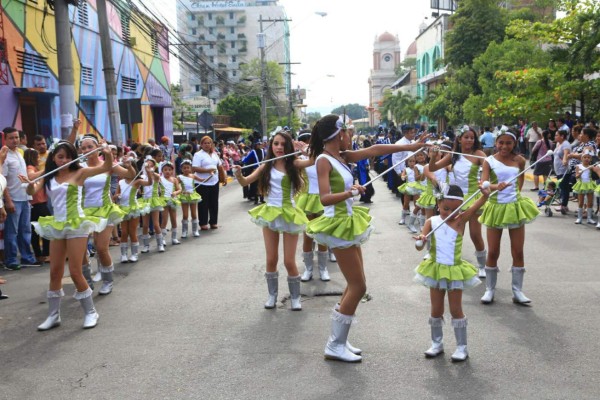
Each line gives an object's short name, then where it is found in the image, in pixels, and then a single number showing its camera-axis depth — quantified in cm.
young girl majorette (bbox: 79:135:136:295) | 839
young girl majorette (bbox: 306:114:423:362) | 585
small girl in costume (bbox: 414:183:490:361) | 582
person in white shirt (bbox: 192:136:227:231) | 1468
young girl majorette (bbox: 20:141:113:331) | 713
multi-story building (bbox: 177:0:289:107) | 13988
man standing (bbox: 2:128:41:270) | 1048
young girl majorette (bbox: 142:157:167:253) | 1212
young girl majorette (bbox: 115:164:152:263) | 1108
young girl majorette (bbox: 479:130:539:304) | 761
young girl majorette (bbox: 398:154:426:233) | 1270
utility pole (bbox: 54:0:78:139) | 1395
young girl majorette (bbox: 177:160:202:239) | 1387
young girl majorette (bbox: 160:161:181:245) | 1315
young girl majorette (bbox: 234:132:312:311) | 768
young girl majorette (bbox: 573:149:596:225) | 1384
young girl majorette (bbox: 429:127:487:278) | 870
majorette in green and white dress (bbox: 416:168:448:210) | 1155
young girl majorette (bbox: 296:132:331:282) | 924
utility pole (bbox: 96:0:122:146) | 1688
